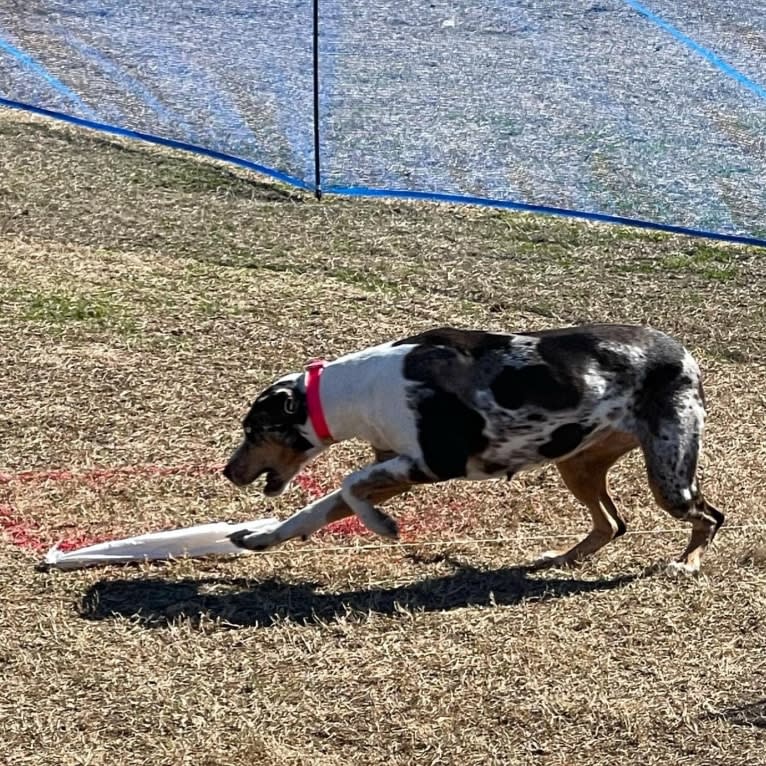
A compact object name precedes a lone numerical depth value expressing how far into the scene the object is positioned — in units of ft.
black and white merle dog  19.31
